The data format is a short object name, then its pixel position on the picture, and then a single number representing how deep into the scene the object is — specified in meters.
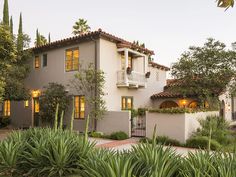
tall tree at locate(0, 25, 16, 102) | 13.10
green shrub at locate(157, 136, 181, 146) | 13.05
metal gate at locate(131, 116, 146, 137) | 16.22
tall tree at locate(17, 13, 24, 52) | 20.41
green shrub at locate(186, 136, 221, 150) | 12.21
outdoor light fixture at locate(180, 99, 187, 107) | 23.64
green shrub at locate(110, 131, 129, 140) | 14.94
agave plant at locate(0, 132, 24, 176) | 6.95
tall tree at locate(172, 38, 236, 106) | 18.38
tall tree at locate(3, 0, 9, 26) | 33.09
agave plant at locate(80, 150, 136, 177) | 4.38
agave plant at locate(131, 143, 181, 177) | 4.65
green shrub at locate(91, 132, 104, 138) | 15.91
